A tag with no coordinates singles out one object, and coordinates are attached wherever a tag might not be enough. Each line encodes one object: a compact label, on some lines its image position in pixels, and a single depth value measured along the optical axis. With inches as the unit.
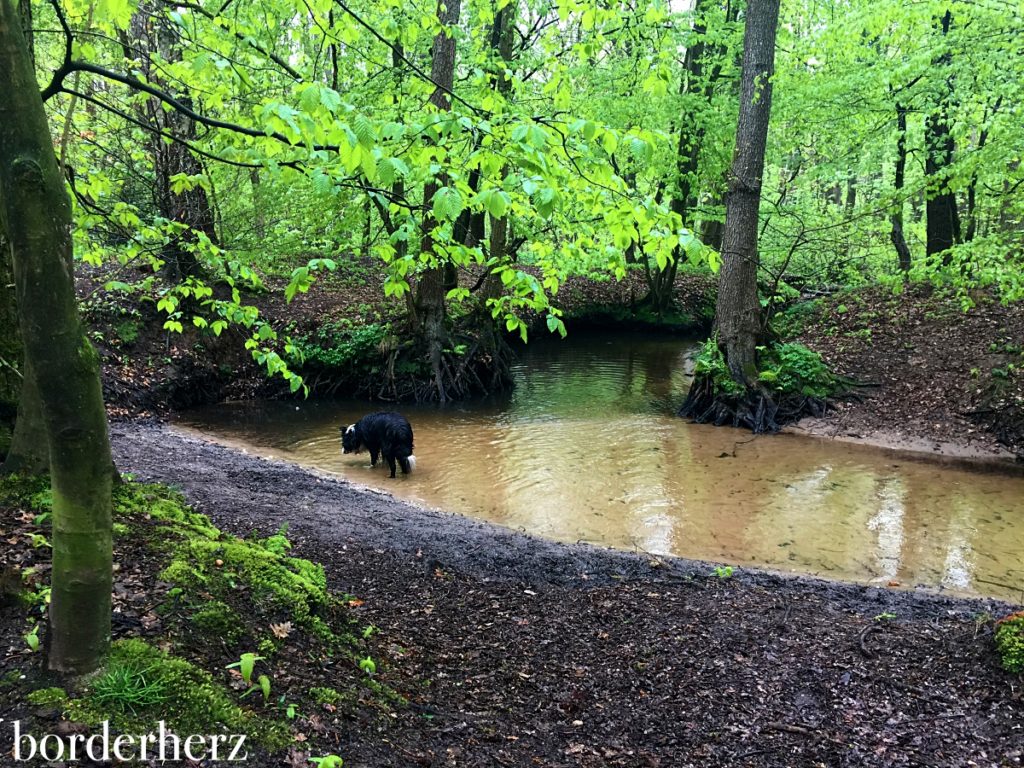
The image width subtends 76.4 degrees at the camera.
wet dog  365.4
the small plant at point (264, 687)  101.7
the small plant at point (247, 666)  103.1
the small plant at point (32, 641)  95.1
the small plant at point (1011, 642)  134.3
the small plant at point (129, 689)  88.0
